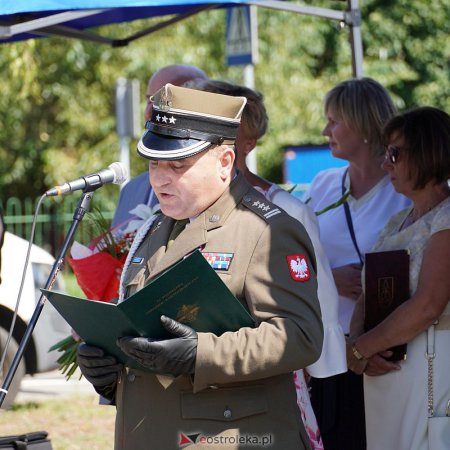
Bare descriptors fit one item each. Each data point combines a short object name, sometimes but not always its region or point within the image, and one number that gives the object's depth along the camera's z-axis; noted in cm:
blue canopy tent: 762
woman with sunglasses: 695
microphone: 605
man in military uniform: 520
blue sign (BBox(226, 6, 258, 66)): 1659
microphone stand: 585
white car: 1447
